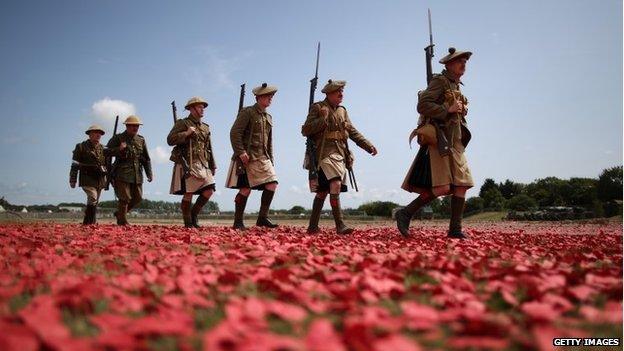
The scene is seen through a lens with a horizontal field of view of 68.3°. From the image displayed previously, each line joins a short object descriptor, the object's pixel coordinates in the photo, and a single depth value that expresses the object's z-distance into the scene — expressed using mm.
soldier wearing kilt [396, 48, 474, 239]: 6395
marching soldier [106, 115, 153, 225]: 10562
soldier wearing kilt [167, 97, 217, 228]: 8938
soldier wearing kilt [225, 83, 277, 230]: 8461
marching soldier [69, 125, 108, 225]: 10969
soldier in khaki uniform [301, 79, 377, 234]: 7301
